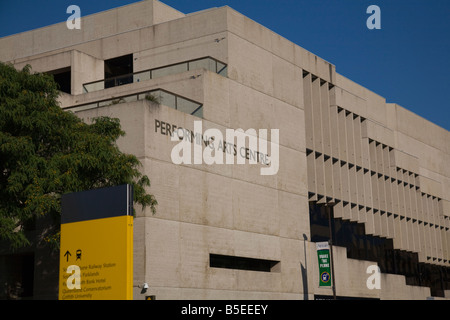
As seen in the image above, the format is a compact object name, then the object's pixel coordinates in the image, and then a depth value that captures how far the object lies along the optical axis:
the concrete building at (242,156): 36.31
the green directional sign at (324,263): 43.47
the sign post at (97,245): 21.28
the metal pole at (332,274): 43.06
